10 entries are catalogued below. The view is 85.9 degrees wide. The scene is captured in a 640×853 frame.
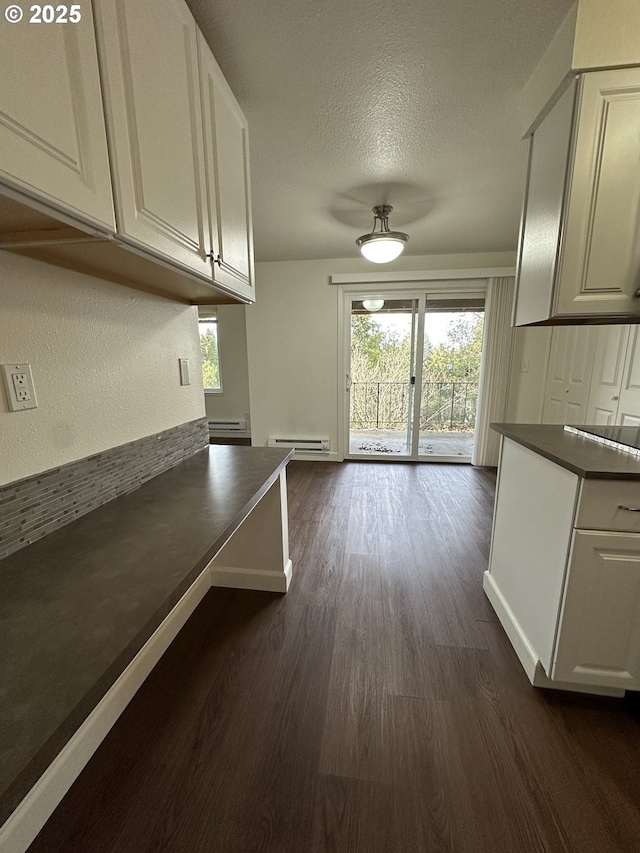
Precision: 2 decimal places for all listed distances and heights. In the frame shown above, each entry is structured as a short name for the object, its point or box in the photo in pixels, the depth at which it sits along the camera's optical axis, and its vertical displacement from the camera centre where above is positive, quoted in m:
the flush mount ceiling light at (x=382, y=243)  2.53 +0.91
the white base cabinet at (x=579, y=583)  1.19 -0.79
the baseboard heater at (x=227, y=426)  5.48 -0.94
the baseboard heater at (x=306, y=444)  4.32 -0.97
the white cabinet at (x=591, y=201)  1.29 +0.65
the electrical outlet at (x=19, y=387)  0.88 -0.05
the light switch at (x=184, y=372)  1.62 -0.02
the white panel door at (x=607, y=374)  2.51 -0.06
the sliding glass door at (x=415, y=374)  3.99 -0.09
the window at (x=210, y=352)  5.34 +0.23
